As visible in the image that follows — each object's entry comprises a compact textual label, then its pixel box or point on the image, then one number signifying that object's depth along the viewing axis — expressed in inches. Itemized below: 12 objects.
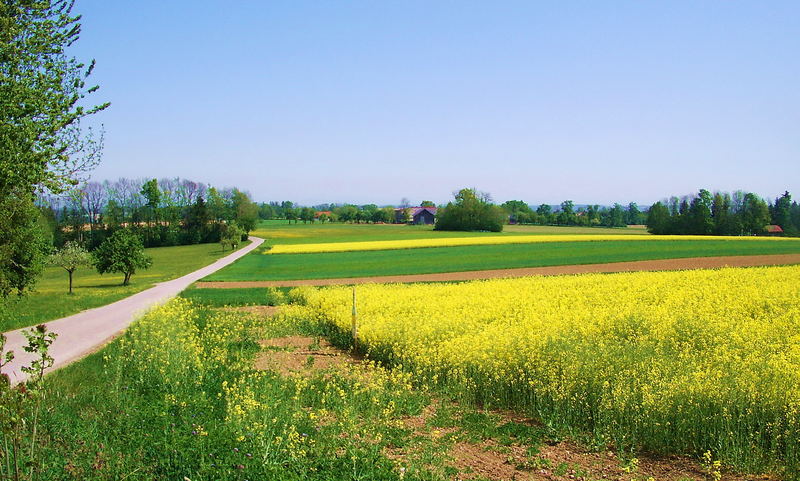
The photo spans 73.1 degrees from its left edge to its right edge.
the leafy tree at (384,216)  6434.1
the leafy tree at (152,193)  3868.1
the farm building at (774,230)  3436.5
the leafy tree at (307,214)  6776.6
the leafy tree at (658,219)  3553.2
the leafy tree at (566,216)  5570.9
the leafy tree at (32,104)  443.1
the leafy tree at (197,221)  3464.6
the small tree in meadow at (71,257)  1343.5
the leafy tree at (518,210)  5938.5
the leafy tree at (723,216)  3356.3
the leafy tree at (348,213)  6668.3
